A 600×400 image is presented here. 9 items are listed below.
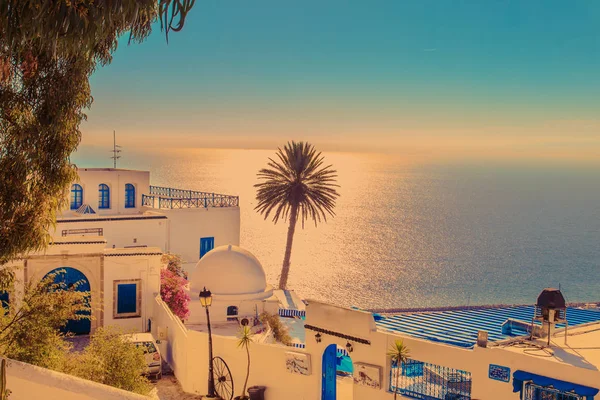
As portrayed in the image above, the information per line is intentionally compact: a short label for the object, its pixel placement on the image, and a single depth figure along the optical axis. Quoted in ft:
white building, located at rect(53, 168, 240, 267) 95.76
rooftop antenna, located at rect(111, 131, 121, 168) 146.10
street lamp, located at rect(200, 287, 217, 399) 51.55
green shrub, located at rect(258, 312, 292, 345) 78.01
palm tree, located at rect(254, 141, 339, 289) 128.16
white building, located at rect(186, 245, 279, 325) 79.51
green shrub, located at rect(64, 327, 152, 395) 44.80
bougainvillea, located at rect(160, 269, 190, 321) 76.02
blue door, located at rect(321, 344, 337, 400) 48.14
